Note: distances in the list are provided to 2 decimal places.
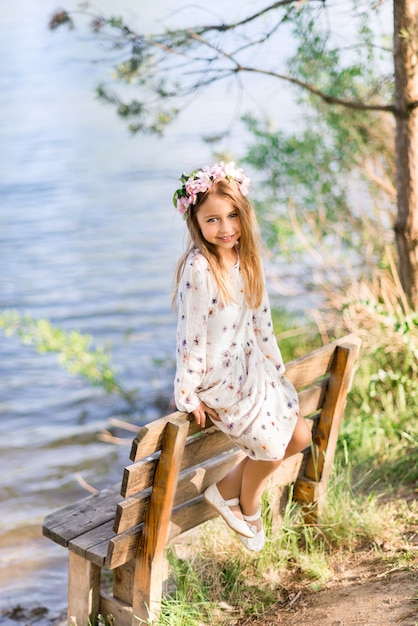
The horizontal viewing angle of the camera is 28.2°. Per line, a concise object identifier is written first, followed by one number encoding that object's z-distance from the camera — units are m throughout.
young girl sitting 2.98
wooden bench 2.87
